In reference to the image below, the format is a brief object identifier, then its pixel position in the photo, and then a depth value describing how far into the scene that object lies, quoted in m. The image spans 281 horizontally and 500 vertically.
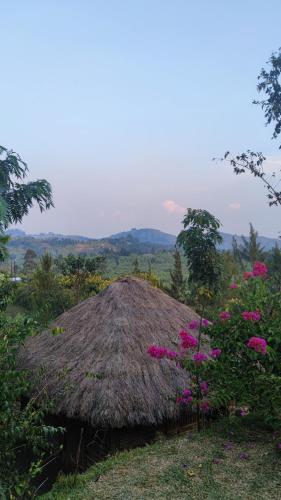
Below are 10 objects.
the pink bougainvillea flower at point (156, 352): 6.74
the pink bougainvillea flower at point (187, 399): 7.25
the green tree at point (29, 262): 64.62
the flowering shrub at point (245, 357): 6.06
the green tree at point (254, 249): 41.20
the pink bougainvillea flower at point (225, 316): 6.57
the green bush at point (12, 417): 4.03
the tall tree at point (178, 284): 28.51
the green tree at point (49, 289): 23.50
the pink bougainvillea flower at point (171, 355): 6.93
